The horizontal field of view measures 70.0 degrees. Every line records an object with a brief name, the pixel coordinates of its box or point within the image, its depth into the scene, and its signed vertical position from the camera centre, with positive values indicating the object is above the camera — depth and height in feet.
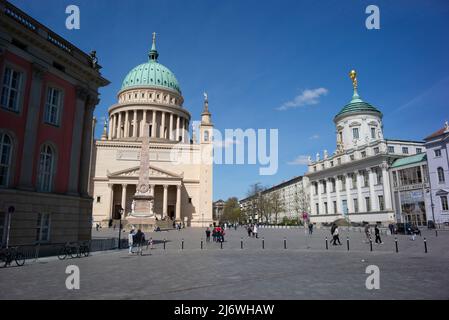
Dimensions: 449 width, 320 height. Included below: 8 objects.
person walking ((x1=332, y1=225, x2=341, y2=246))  87.92 -4.30
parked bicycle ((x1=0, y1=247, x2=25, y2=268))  49.51 -5.77
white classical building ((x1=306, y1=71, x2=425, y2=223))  212.43 +36.43
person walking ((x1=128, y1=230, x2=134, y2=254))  69.72 -4.64
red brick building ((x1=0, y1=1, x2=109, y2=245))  62.80 +19.06
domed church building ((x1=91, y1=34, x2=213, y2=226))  245.65 +57.04
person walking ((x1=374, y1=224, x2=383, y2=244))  89.15 -4.09
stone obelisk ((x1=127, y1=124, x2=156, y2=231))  157.79 +9.08
